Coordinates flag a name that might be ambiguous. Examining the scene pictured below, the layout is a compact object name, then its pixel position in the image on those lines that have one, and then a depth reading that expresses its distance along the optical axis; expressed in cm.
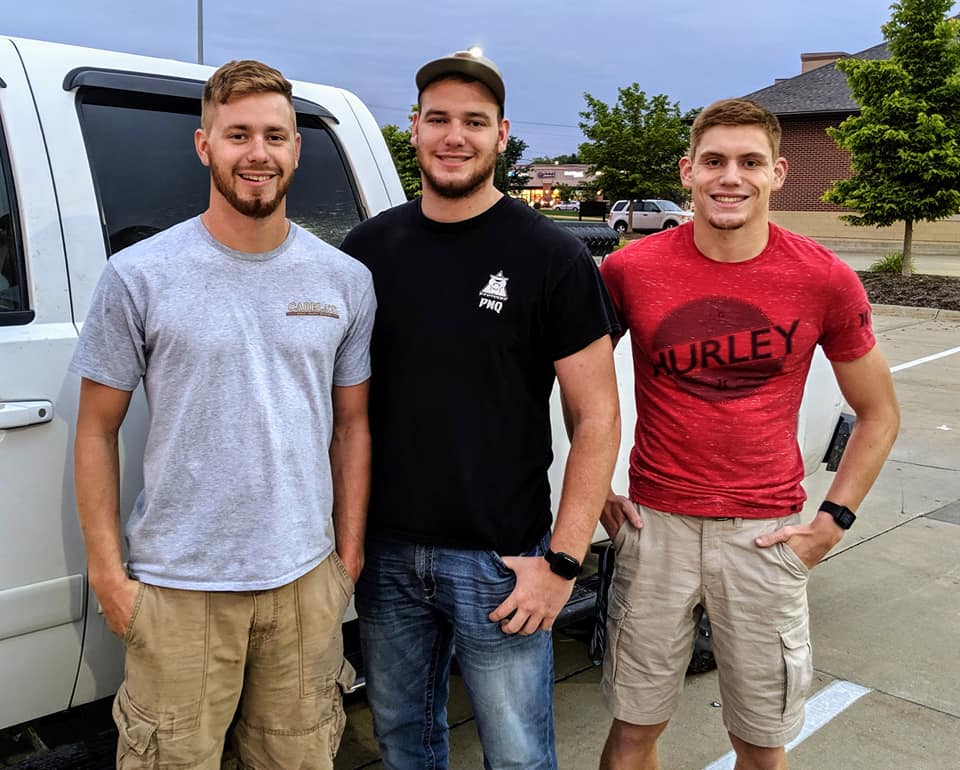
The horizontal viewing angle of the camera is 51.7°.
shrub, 1930
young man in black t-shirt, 219
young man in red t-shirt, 238
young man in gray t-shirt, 194
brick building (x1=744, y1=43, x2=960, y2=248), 3228
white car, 3500
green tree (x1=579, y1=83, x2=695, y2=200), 3572
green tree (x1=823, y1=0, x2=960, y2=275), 1805
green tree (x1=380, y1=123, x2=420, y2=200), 2470
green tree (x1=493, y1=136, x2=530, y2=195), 6244
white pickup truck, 213
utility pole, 1338
